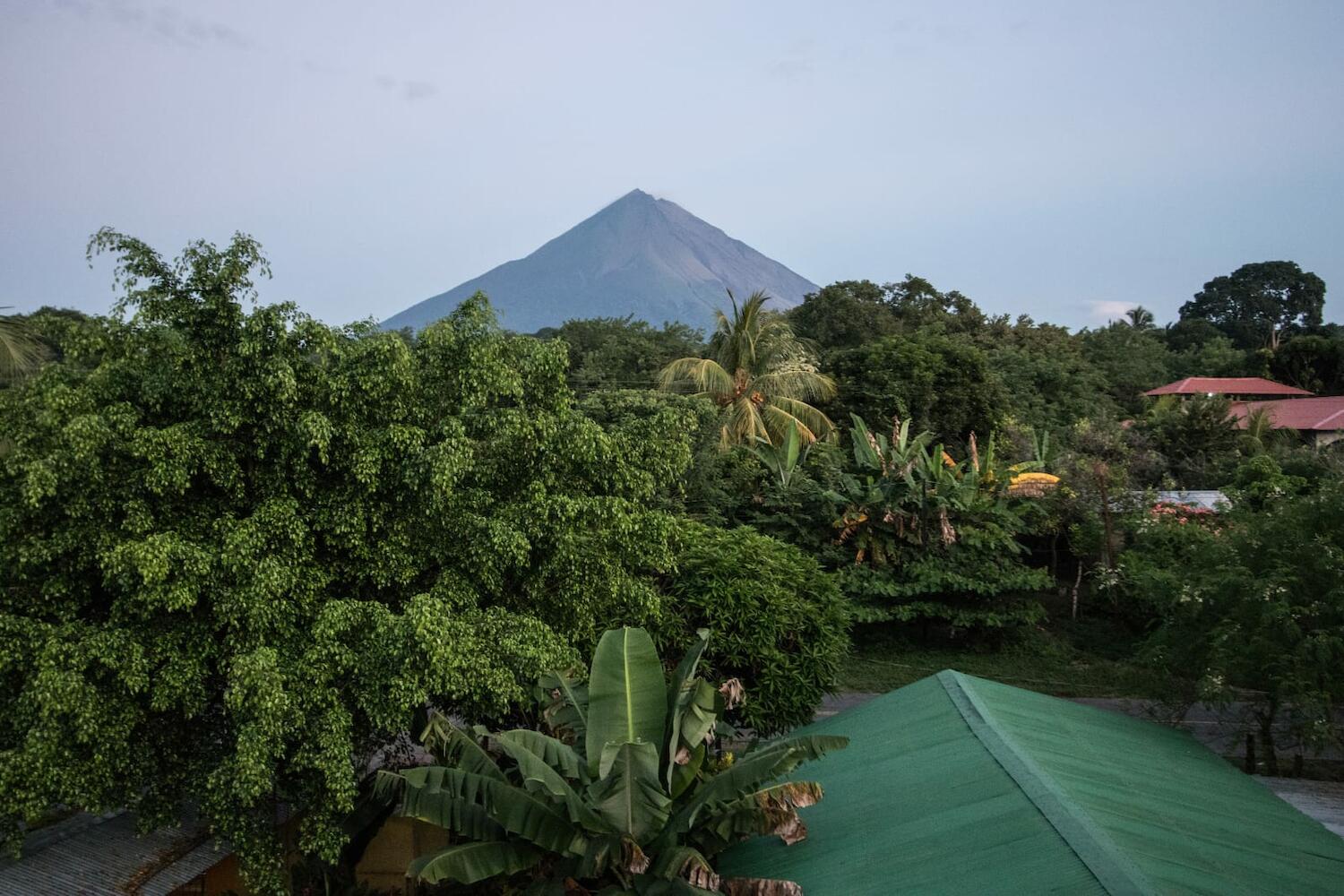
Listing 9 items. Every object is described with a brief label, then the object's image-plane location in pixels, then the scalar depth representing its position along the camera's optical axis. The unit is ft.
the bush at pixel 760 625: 42.45
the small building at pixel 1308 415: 126.31
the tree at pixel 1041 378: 115.07
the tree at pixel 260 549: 27.81
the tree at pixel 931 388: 98.22
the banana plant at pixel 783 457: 75.61
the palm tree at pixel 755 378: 94.68
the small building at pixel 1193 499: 72.23
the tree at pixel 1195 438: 93.20
